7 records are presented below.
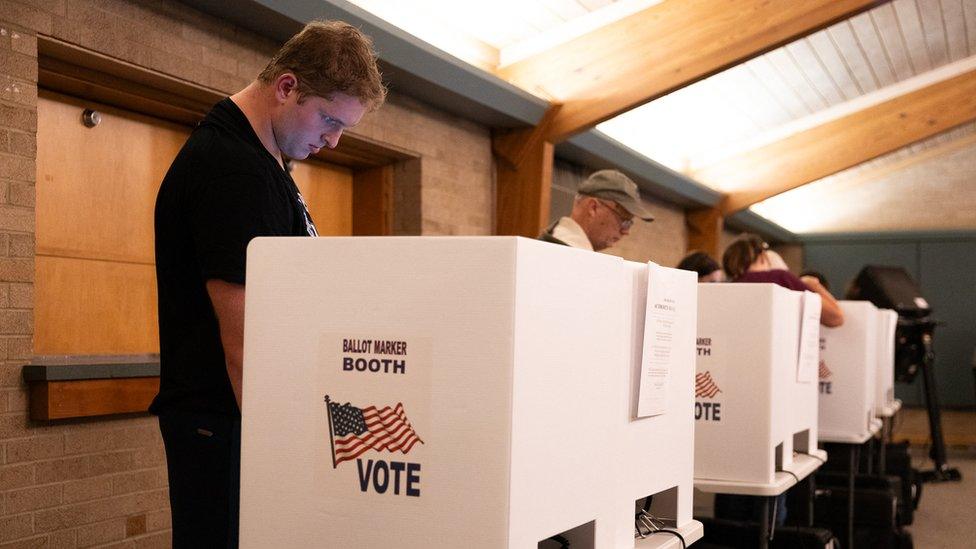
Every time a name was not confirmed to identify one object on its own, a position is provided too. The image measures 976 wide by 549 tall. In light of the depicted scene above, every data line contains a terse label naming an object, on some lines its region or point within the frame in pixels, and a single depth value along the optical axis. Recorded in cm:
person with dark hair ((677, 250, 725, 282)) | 421
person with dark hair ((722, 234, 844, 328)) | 373
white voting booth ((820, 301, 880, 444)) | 314
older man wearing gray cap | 304
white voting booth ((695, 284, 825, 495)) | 206
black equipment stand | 659
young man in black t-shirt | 131
